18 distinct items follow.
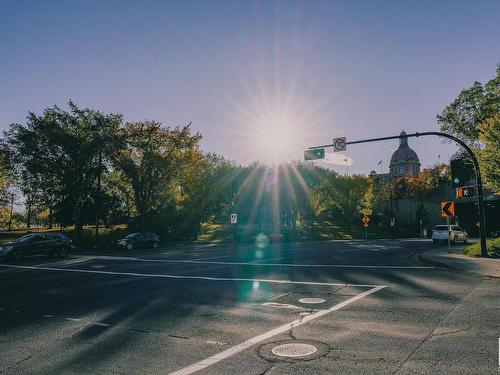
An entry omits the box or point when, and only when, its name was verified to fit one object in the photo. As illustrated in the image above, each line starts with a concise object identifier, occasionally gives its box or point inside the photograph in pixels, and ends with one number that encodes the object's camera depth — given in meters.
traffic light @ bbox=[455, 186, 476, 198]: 17.52
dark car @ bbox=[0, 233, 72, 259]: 23.89
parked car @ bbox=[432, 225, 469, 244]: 33.59
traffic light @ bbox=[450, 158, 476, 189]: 17.53
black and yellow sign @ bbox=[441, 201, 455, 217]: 20.78
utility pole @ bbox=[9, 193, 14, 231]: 63.88
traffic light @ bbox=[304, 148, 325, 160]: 19.00
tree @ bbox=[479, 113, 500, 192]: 26.07
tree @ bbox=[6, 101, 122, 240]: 38.62
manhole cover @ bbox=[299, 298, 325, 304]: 9.59
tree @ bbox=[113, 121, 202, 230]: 40.97
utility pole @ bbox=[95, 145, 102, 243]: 38.66
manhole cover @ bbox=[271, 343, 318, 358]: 5.63
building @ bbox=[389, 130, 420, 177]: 159.75
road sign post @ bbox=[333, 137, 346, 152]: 18.56
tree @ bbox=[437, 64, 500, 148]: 41.41
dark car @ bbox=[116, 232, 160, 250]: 33.09
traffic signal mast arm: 17.64
